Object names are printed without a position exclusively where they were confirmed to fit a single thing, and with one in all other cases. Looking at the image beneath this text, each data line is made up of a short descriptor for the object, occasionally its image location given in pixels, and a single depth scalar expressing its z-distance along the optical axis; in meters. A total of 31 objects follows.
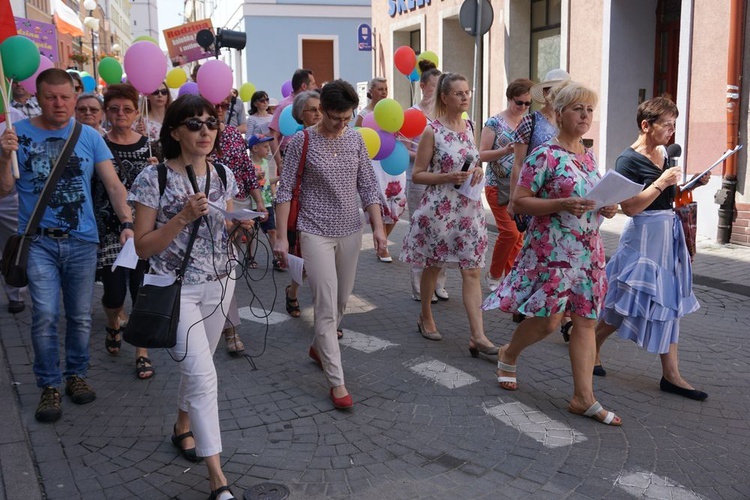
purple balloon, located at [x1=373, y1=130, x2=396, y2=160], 7.20
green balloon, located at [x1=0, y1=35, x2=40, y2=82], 4.75
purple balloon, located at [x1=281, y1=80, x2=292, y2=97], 13.26
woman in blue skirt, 4.57
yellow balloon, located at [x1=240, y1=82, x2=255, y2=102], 13.51
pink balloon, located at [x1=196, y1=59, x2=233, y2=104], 6.73
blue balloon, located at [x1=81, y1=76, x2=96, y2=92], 10.85
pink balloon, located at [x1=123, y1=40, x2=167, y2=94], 5.94
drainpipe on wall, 9.14
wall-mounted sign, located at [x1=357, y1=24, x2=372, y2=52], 21.05
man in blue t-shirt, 4.35
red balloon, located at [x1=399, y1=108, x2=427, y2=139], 7.29
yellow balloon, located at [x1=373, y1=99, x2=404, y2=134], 7.02
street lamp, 25.79
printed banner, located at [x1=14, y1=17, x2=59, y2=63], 10.03
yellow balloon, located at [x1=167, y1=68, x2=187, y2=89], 9.75
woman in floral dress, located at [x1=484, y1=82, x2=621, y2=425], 4.15
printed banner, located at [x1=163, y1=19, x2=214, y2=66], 12.66
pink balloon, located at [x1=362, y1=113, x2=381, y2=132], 7.34
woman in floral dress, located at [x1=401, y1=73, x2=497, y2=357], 5.41
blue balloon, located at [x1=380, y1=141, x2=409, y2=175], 7.34
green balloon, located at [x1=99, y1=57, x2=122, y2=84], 7.55
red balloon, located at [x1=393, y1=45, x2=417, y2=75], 12.03
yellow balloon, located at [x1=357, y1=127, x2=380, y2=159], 6.92
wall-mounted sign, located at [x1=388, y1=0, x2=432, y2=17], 18.77
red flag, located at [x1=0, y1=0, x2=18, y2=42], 4.75
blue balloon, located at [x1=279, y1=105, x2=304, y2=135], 8.01
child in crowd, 8.44
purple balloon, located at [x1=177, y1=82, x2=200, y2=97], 8.53
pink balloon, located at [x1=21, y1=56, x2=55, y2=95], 6.46
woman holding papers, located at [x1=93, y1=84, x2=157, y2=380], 5.18
